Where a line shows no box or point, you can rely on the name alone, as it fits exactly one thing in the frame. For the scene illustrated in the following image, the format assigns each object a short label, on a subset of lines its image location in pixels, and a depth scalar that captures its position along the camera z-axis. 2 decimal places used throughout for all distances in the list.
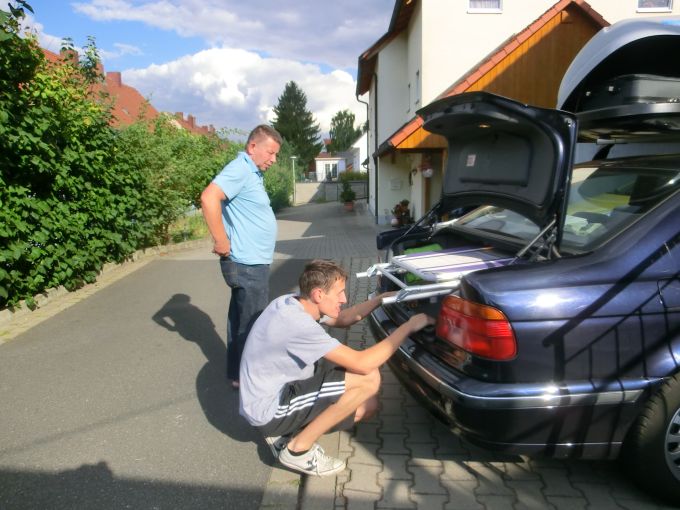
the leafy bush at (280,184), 27.33
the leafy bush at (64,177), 5.35
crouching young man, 2.54
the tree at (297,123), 66.31
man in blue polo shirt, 3.43
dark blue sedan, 2.18
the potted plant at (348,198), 26.61
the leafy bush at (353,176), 39.97
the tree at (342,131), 91.75
